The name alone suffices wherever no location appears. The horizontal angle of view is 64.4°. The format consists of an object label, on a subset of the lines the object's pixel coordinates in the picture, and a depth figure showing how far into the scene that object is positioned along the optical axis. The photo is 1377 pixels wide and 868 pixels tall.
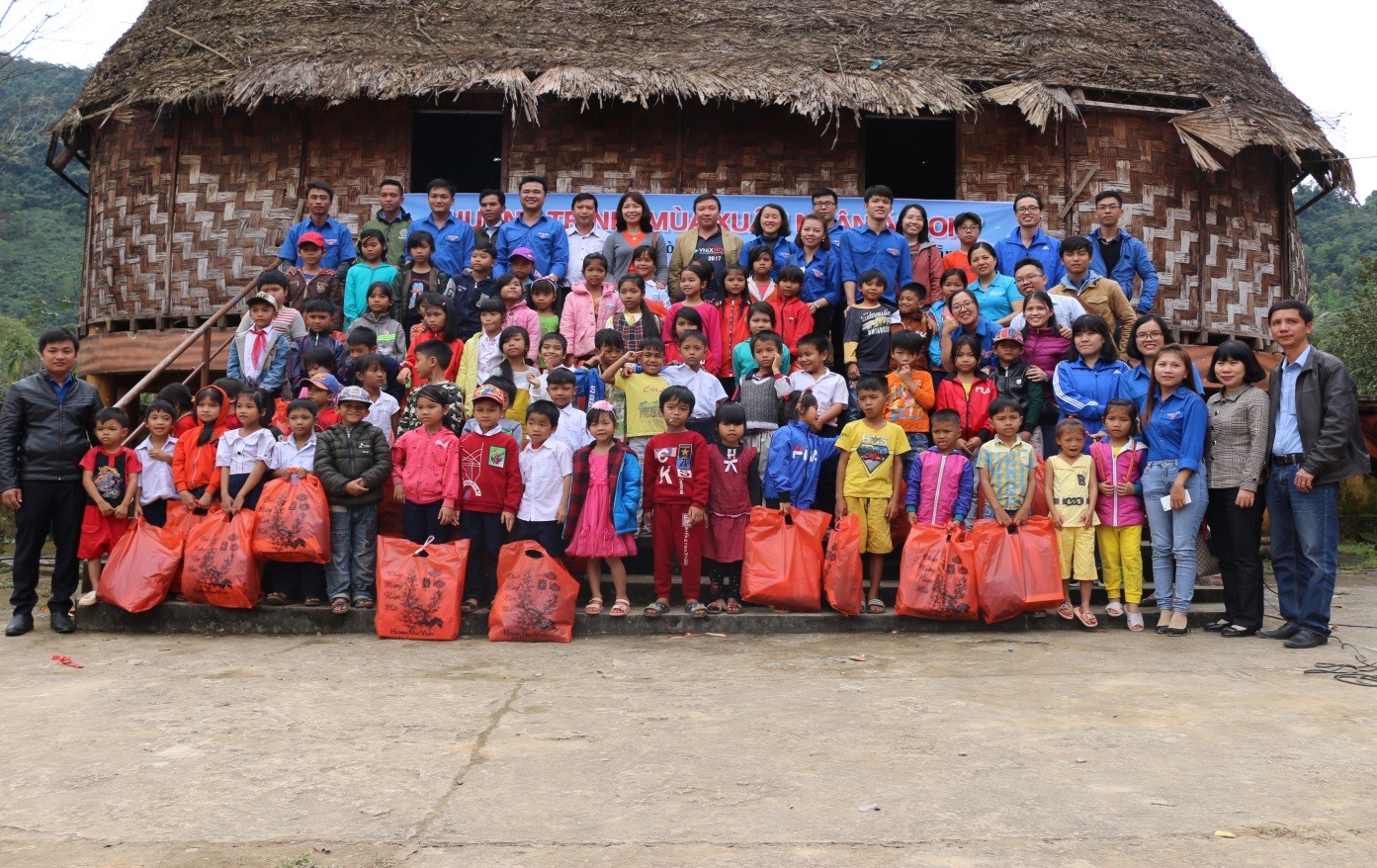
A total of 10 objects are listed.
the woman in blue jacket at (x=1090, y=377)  6.20
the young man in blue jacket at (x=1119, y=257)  7.55
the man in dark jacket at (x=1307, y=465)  5.34
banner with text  9.23
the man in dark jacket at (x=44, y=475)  6.06
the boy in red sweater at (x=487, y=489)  5.96
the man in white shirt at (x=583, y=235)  8.10
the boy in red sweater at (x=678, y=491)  5.96
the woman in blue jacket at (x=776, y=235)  7.64
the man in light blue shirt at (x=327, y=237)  8.20
